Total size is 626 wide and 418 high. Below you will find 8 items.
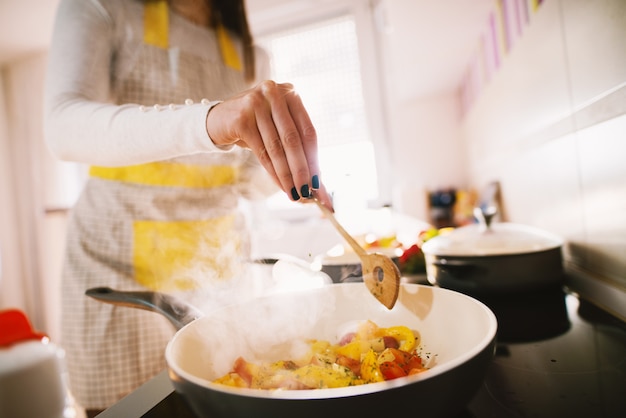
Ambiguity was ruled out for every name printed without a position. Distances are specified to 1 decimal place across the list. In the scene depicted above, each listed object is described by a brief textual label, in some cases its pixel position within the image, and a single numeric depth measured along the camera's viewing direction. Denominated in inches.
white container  49.7
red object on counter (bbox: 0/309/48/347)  54.2
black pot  30.8
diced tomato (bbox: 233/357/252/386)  19.0
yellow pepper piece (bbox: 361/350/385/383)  16.9
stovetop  15.5
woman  25.9
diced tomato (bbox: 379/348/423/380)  16.9
